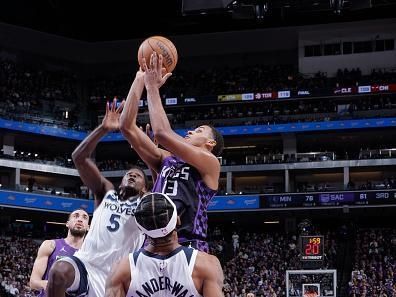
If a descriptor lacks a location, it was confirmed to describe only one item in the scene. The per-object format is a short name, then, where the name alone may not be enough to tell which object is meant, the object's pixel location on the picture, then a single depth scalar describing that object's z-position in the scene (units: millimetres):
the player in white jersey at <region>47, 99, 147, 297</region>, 7008
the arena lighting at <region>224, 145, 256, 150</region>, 48750
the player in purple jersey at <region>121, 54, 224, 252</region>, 5871
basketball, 7125
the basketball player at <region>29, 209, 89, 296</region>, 8508
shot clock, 26125
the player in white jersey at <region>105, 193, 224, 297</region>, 4574
